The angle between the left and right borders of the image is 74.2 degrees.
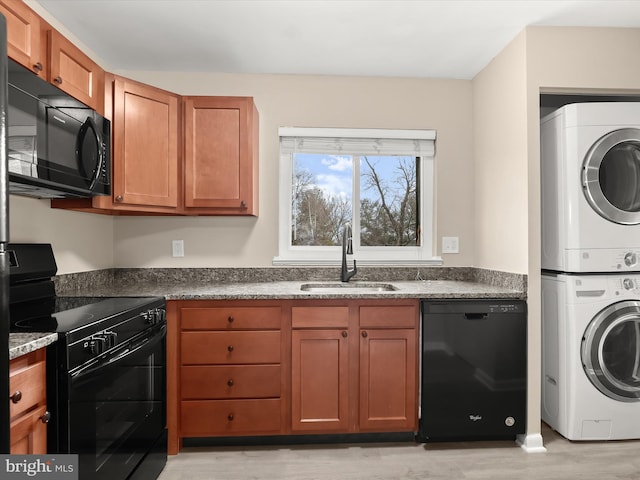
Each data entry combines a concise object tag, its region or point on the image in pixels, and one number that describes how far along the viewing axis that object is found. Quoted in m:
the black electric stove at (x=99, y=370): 1.42
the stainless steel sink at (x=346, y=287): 2.91
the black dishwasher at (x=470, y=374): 2.39
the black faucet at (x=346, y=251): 2.93
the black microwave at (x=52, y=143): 1.55
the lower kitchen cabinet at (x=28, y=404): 1.23
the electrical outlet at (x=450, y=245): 3.16
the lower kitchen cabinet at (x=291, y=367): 2.37
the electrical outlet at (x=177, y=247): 3.03
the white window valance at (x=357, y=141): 3.10
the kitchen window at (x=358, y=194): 3.13
